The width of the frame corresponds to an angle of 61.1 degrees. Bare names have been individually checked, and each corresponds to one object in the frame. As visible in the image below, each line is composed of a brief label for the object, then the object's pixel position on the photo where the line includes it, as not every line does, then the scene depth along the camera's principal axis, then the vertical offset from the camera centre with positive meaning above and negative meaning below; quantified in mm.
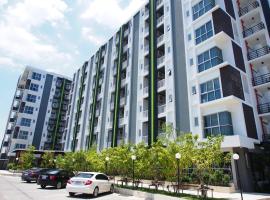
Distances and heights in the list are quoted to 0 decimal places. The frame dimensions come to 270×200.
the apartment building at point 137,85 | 29406 +13965
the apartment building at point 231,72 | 21688 +10832
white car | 16233 -728
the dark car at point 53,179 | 20734 -570
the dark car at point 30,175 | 26641 -431
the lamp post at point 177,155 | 16273 +1398
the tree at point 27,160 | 51669 +2520
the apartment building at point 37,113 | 67938 +17904
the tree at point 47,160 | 51003 +2638
